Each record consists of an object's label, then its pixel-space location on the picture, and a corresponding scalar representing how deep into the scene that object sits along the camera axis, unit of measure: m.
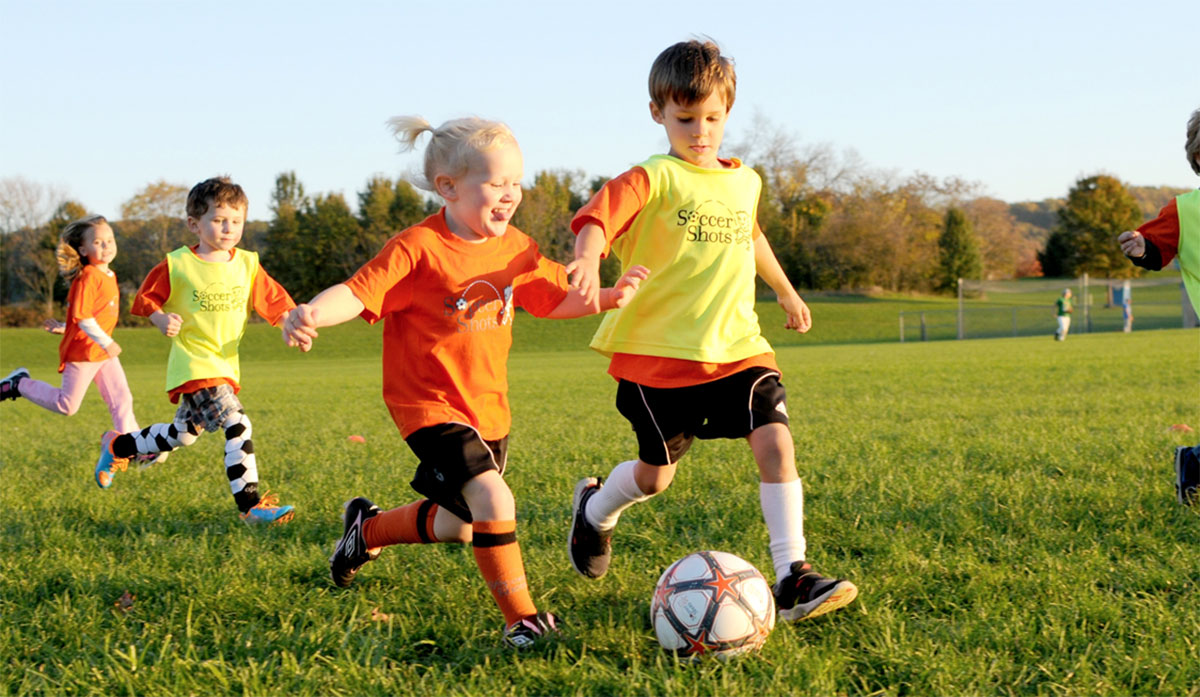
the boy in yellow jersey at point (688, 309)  3.70
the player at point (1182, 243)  4.45
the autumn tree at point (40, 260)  50.24
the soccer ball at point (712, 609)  3.02
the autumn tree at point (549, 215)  52.59
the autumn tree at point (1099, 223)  63.94
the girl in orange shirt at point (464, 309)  3.43
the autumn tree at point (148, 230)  54.56
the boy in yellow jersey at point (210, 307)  5.57
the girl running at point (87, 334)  6.79
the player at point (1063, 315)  30.84
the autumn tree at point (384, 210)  56.66
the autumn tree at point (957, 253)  62.97
